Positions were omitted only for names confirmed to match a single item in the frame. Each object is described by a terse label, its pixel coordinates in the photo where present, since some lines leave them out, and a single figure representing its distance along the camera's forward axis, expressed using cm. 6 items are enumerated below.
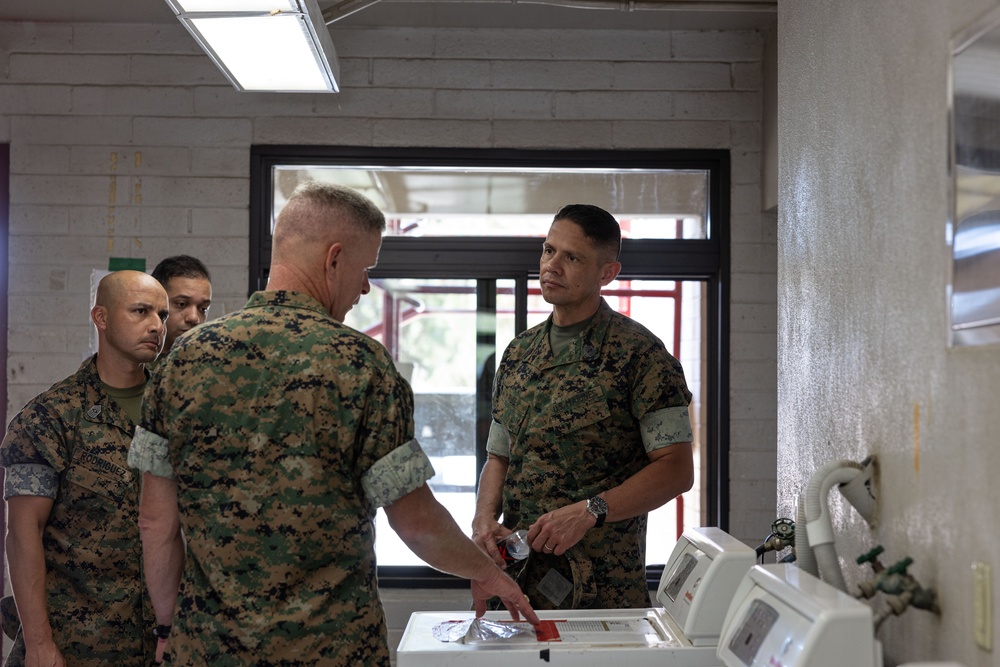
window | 421
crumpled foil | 190
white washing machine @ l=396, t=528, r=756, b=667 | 179
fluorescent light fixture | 275
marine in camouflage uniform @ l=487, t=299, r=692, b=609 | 243
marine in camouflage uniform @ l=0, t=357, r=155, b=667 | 240
